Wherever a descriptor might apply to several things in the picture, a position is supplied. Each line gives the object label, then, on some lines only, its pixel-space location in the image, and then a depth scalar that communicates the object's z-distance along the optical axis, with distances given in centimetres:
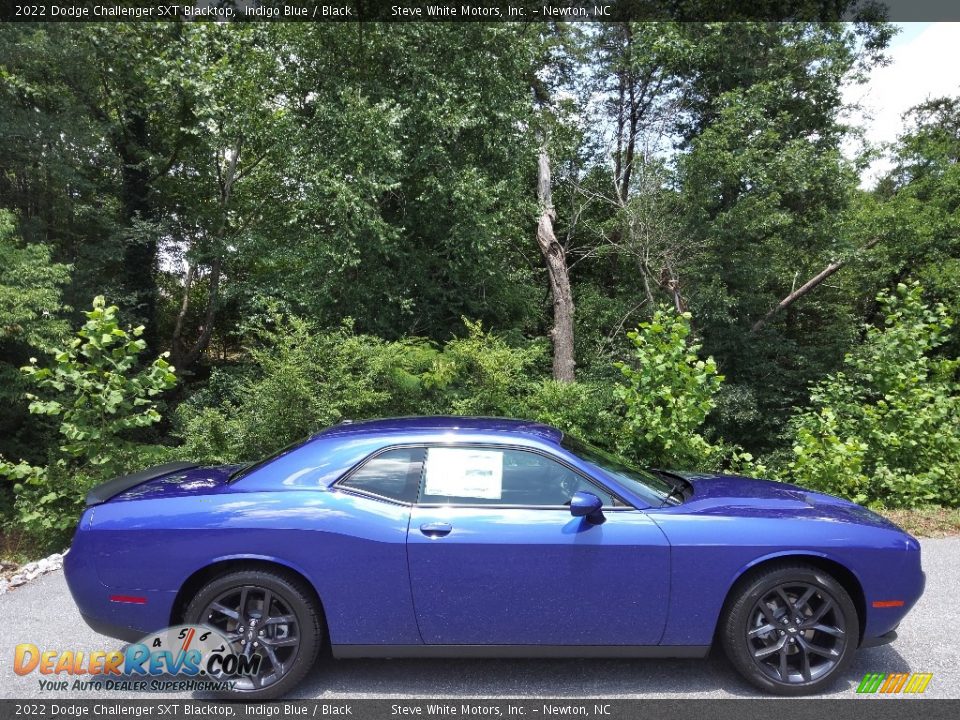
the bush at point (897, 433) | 705
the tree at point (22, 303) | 840
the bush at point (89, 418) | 597
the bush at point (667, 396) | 650
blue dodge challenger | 323
